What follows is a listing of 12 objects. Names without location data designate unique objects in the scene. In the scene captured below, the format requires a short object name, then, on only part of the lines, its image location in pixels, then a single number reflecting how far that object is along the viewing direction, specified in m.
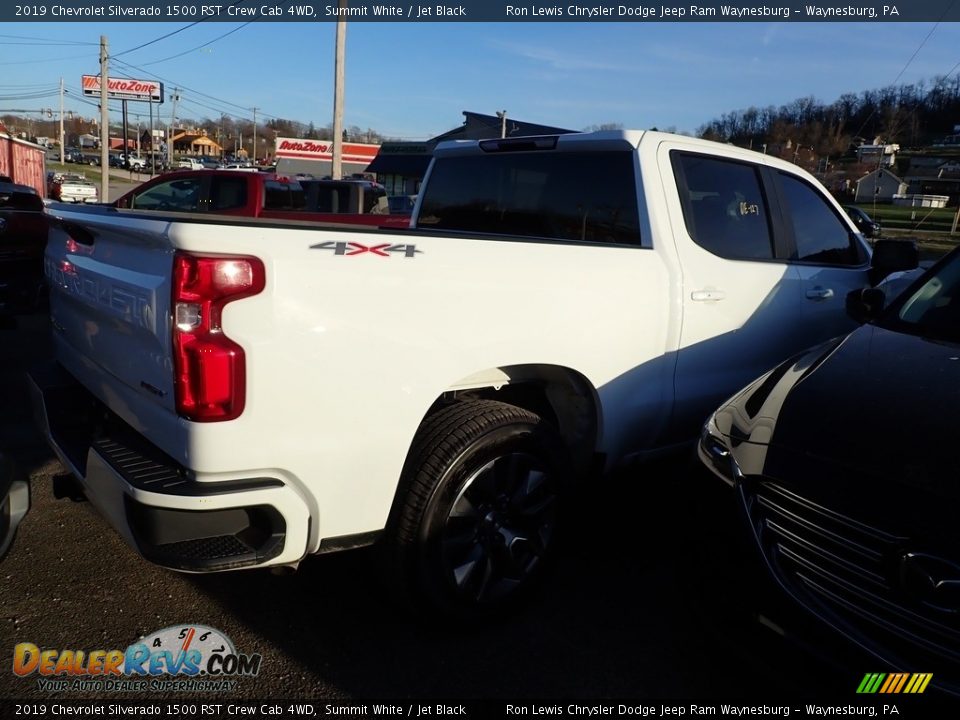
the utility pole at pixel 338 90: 15.82
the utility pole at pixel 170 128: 75.85
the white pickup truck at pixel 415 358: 2.13
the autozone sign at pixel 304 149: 52.91
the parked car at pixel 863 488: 1.92
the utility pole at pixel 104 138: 31.06
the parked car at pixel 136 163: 74.69
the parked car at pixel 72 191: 34.41
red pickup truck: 10.22
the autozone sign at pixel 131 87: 64.06
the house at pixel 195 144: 130.50
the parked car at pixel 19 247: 7.21
